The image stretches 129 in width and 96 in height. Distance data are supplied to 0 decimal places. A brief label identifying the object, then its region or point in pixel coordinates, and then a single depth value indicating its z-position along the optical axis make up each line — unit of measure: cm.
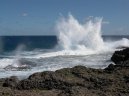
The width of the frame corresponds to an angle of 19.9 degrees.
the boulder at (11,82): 1012
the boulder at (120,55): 2024
